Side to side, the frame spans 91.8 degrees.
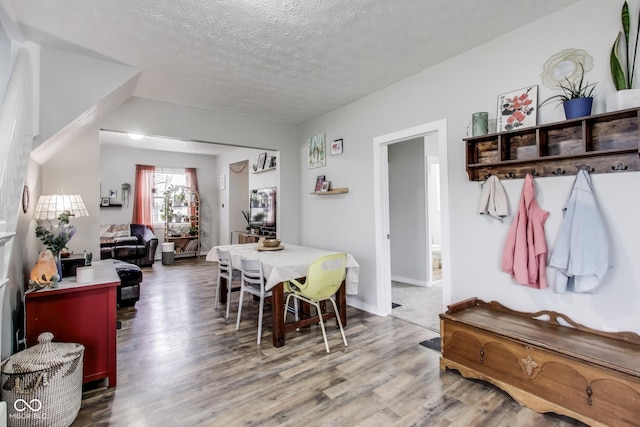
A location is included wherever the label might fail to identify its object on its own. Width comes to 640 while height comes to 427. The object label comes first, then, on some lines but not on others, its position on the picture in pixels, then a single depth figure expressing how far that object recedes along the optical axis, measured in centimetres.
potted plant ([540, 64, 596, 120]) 195
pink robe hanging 219
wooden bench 162
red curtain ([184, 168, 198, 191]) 827
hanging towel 239
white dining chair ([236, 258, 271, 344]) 293
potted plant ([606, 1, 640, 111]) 182
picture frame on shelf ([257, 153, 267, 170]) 658
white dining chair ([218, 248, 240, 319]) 353
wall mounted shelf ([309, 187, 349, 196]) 397
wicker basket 163
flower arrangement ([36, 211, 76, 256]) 220
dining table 282
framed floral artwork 228
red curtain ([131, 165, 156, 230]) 755
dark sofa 621
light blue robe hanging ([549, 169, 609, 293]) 189
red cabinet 200
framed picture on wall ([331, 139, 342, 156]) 411
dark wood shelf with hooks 186
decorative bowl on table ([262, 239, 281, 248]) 374
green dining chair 268
